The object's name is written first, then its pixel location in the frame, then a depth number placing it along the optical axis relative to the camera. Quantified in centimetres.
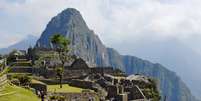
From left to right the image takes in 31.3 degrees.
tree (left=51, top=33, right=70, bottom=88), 4718
